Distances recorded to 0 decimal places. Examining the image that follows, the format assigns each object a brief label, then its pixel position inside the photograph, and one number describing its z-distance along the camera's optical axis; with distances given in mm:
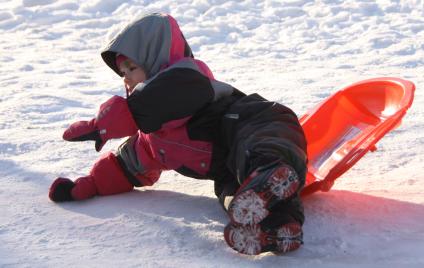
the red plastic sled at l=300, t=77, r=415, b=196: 4963
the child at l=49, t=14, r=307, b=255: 4419
